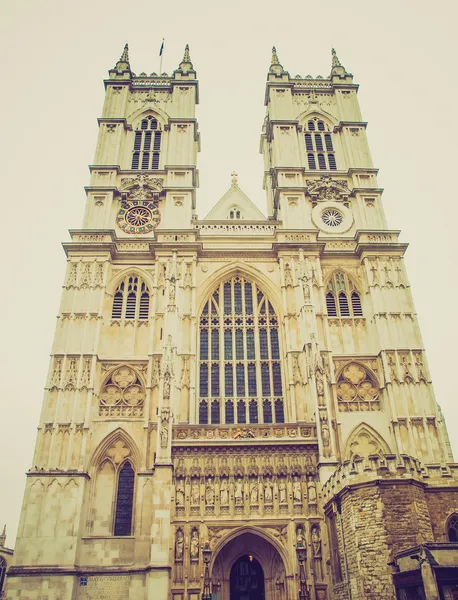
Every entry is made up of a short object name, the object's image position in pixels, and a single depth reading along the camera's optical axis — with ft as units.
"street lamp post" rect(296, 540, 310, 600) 54.90
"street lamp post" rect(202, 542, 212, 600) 54.93
